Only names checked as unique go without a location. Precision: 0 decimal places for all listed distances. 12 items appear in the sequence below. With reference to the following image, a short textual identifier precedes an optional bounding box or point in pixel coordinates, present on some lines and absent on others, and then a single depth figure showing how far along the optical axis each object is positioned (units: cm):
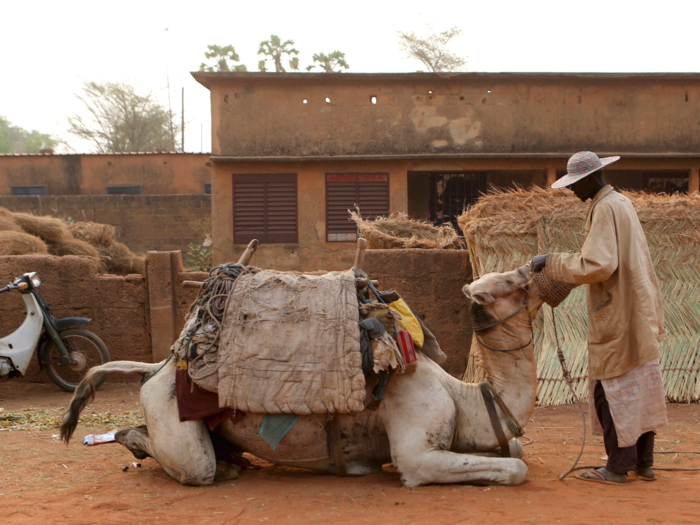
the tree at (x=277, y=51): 4034
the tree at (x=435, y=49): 4056
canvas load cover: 406
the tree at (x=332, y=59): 4031
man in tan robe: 413
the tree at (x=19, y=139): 4991
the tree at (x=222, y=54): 4053
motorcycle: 775
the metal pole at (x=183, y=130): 4395
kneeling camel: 406
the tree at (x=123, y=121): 4112
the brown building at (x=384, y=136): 1728
